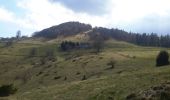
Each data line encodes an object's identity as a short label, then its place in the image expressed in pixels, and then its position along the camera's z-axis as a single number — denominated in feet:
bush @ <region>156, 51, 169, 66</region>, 155.51
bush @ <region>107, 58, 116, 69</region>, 193.94
